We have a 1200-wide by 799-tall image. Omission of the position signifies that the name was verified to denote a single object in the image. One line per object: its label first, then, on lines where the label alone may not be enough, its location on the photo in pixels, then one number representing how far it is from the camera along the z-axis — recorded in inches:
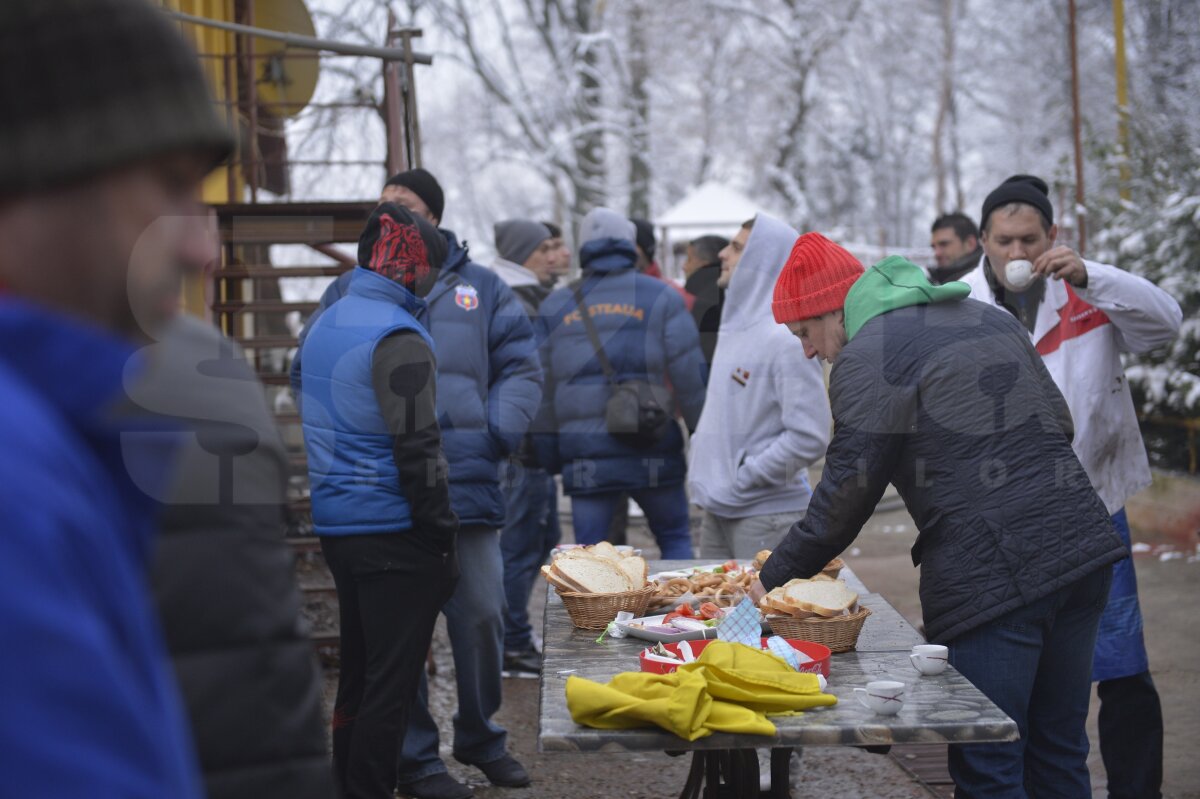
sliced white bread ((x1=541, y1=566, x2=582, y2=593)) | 146.5
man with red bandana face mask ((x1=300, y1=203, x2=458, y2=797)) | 156.2
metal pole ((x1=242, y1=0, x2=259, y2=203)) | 342.8
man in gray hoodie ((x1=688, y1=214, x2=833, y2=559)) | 192.2
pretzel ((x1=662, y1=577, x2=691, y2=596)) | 158.6
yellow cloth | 105.0
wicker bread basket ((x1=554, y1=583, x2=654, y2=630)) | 143.5
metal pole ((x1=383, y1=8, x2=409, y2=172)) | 300.7
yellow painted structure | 360.2
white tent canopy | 689.0
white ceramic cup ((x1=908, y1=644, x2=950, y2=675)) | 120.3
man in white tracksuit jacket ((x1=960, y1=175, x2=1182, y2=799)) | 163.9
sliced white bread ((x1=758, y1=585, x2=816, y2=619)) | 131.5
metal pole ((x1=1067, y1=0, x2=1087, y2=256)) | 491.5
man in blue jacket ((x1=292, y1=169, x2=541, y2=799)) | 193.2
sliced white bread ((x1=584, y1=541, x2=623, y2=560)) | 162.0
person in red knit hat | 124.3
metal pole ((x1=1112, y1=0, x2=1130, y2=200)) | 499.2
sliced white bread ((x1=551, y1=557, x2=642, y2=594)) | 146.4
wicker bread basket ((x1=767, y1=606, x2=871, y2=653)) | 130.7
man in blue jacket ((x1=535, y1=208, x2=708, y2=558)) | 240.8
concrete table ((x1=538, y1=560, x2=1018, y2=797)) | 105.5
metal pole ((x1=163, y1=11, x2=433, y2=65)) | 259.1
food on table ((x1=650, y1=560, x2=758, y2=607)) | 151.7
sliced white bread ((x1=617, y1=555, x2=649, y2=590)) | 150.6
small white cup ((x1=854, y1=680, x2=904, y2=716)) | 107.8
